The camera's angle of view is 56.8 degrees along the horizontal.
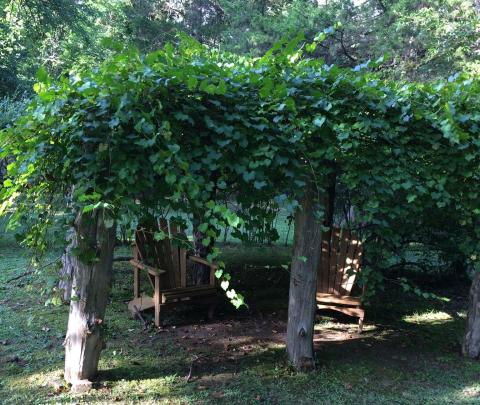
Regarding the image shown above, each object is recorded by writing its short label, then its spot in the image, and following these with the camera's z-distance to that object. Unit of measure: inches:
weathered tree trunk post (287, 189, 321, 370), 138.8
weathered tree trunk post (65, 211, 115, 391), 115.4
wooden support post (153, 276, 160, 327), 175.6
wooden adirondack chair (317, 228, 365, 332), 187.0
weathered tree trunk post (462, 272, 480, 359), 157.9
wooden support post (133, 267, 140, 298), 201.5
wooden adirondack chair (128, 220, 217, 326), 178.4
